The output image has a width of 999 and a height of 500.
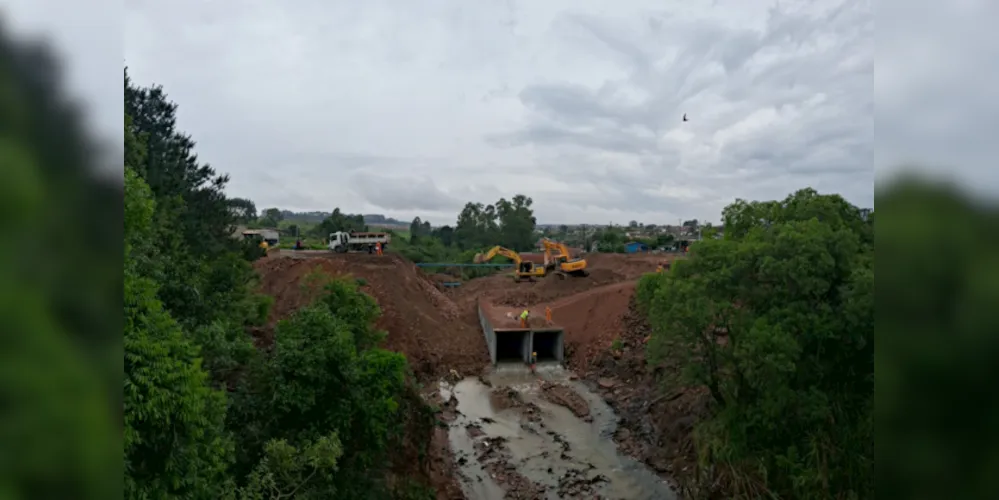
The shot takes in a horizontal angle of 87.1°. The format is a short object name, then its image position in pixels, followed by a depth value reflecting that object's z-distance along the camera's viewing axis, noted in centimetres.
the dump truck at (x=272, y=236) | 4486
